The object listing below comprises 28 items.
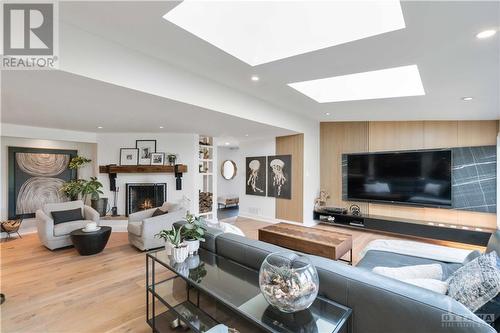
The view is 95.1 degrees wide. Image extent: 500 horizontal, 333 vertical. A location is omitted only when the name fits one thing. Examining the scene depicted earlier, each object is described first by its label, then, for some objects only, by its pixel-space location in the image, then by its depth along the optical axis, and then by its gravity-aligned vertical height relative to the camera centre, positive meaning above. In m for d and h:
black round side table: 3.47 -1.12
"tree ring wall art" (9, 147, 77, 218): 4.86 -0.20
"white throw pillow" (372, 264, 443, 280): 1.83 -0.86
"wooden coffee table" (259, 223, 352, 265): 2.98 -1.02
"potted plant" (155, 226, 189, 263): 2.02 -0.70
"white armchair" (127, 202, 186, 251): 3.73 -0.98
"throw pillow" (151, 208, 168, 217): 4.17 -0.81
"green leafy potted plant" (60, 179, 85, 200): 4.88 -0.42
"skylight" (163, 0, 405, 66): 1.89 +1.34
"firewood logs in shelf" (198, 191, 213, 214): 5.85 -0.88
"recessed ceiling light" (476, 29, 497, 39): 1.67 +0.99
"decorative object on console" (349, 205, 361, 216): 5.40 -1.03
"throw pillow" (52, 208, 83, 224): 3.97 -0.85
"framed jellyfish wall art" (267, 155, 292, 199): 5.96 -0.24
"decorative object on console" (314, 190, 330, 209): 5.96 -0.84
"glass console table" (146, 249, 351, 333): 1.24 -0.86
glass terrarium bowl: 1.26 -0.66
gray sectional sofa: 1.02 -0.69
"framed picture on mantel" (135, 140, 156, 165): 5.43 +0.47
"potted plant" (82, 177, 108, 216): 4.89 -0.59
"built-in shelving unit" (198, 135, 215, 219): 5.84 -0.22
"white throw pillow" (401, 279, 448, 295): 1.50 -0.80
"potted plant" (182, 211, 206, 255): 2.15 -0.64
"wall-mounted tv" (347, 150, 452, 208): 4.47 -0.22
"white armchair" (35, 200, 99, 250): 3.71 -1.00
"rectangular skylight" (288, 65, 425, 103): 3.16 +1.25
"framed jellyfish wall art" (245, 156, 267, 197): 6.56 -0.23
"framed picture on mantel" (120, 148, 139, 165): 5.41 +0.28
